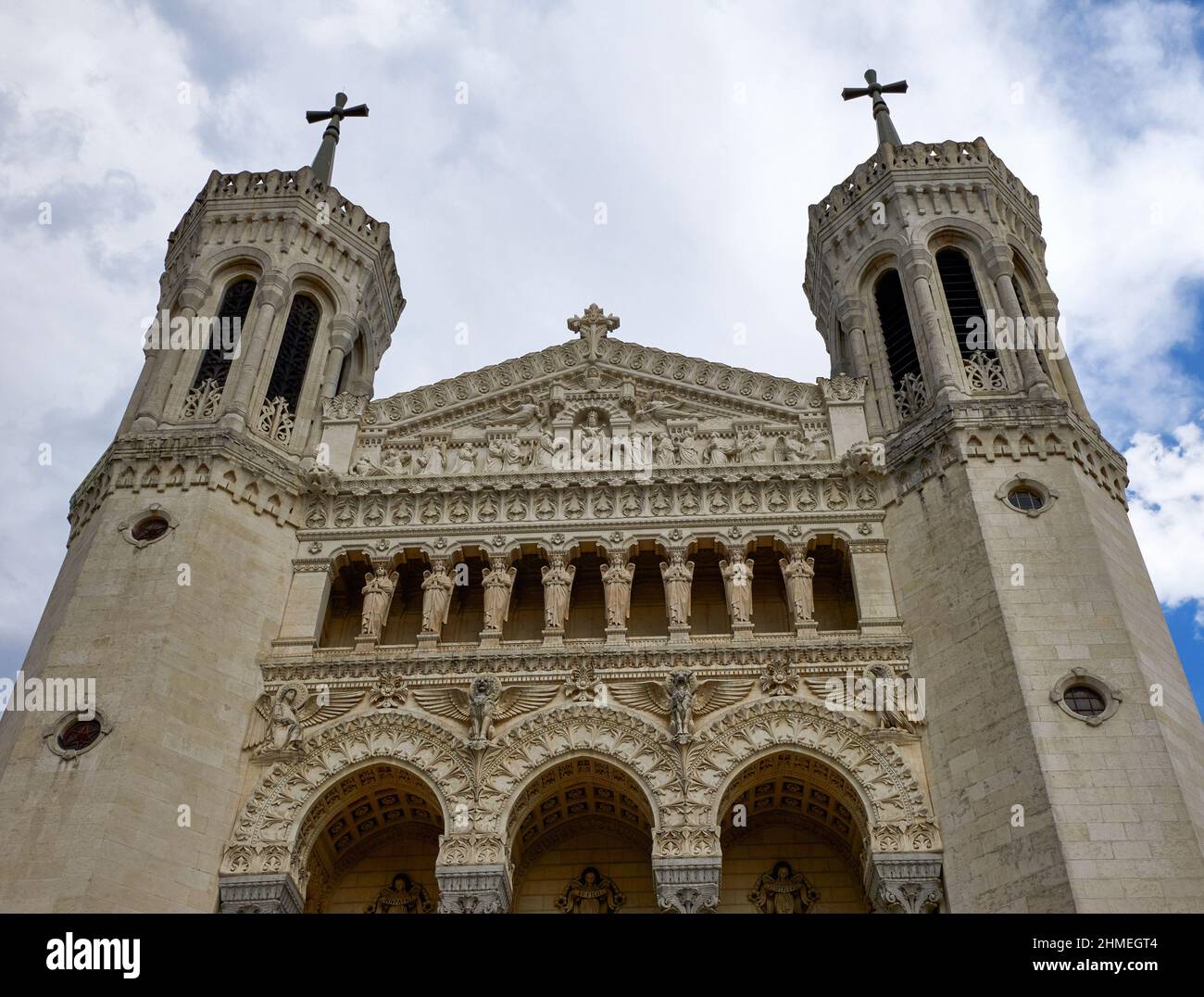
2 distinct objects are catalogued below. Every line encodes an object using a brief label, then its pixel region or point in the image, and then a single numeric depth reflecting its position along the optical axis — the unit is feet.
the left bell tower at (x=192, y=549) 60.03
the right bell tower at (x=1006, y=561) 56.44
